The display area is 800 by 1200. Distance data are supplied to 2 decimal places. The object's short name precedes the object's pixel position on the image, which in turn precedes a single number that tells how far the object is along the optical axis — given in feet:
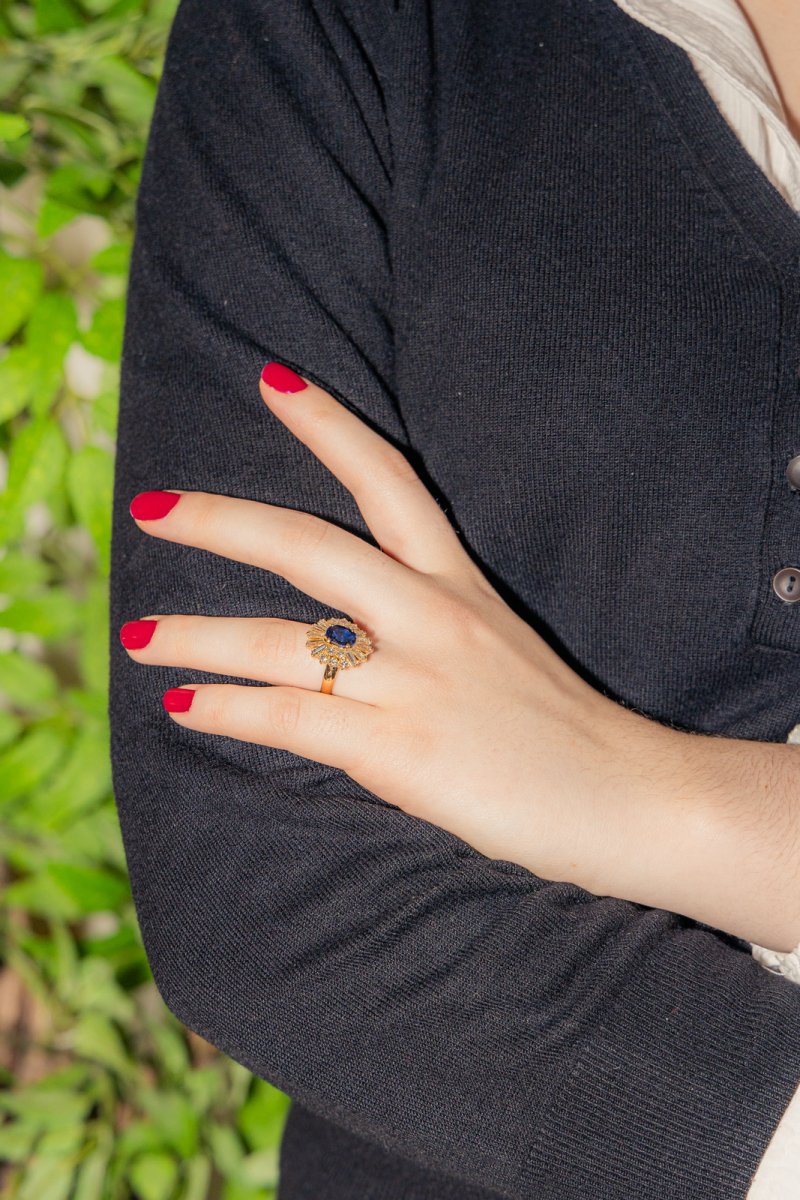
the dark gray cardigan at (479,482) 2.17
